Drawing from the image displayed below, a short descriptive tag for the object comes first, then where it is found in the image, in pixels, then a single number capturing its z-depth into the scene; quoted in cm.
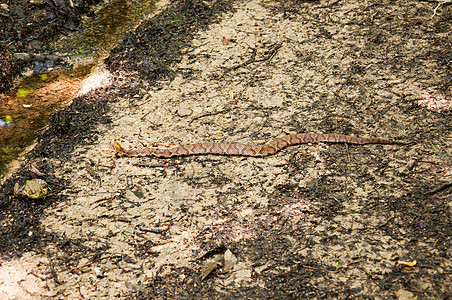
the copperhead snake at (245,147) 1008
